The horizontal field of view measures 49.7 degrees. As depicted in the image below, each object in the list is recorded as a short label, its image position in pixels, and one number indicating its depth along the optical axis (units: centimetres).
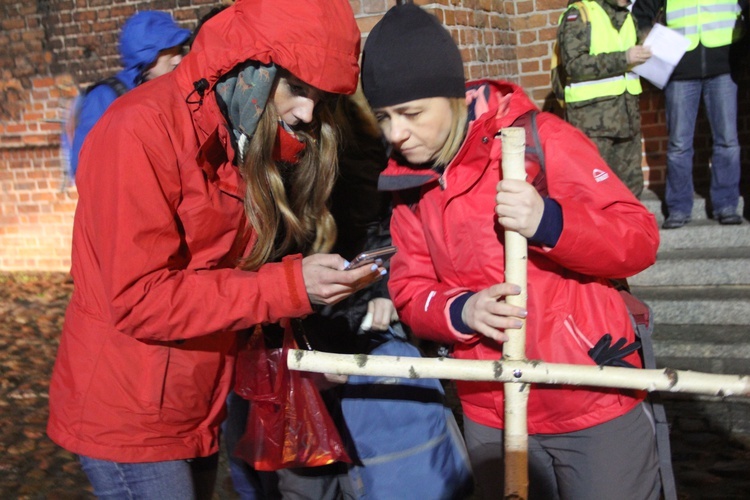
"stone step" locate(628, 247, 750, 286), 538
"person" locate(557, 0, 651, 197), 544
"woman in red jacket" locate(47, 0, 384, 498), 200
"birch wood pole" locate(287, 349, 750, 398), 200
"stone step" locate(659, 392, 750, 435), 427
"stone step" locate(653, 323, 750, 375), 482
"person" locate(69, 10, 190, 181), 394
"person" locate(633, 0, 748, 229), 544
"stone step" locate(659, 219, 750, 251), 564
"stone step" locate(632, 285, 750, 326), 512
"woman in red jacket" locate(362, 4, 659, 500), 209
